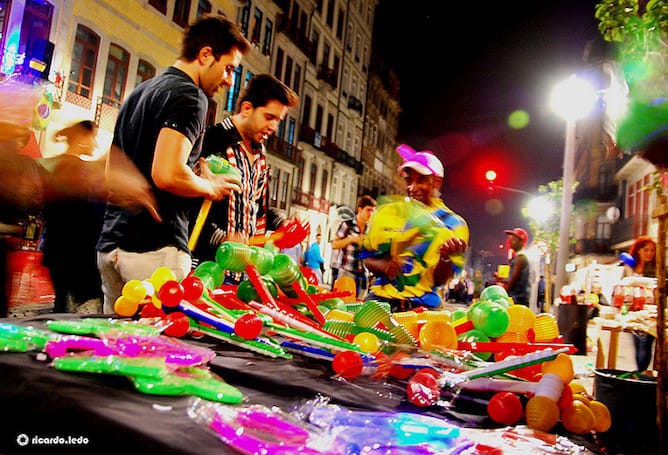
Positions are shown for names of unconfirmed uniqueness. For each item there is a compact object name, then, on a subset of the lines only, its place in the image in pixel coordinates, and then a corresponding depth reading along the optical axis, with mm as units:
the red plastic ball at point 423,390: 1286
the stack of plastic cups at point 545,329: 2092
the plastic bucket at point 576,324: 8523
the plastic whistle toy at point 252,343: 1600
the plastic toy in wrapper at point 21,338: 1138
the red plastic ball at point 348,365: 1450
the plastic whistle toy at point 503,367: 1432
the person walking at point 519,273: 8945
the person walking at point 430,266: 3156
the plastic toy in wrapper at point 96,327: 1394
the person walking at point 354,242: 6695
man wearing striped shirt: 3104
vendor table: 774
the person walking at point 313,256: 10617
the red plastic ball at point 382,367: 1520
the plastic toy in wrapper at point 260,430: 829
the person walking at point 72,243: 4457
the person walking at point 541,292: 14789
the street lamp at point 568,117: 9977
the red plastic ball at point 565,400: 1273
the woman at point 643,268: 6234
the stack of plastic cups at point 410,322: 2023
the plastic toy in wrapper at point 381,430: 913
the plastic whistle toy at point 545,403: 1188
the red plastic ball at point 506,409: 1223
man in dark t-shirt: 2193
